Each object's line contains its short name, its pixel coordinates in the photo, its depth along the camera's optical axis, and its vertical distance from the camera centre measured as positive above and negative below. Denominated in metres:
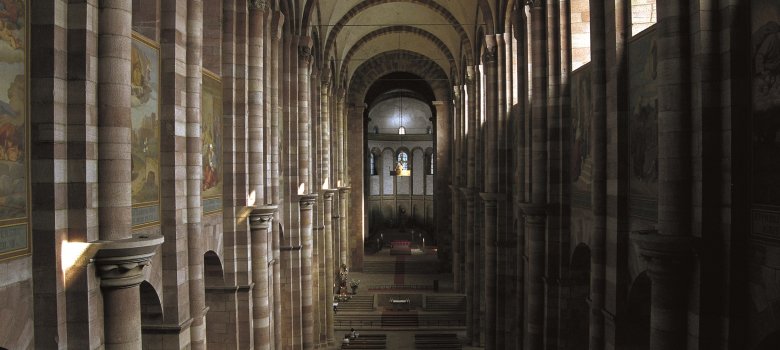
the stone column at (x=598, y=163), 12.22 +0.20
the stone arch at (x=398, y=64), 49.28 +9.02
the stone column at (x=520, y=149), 19.48 +0.79
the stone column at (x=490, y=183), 24.70 -0.35
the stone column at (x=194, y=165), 12.55 +0.26
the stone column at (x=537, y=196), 16.81 -0.63
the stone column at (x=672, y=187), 8.62 -0.21
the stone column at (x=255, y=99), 17.06 +2.20
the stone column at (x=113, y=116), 8.88 +0.92
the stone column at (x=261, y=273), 16.67 -2.72
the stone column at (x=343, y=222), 45.59 -3.54
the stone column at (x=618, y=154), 11.50 +0.36
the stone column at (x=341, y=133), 43.41 +3.12
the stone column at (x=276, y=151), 20.20 +0.85
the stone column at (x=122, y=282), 8.67 -1.50
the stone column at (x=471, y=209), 33.19 -1.96
